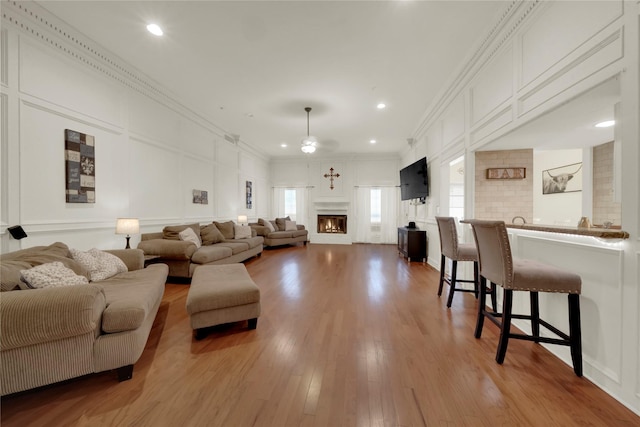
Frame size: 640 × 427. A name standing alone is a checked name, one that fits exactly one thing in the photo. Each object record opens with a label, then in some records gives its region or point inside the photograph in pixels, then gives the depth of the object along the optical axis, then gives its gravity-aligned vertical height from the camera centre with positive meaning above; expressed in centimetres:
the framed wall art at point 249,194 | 732 +46
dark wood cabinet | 532 -78
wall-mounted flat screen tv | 515 +65
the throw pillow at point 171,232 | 399 -39
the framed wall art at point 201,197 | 506 +26
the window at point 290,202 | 898 +25
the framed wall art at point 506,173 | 314 +47
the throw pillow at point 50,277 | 165 -49
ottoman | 207 -83
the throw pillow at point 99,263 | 236 -56
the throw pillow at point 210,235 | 478 -52
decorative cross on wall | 855 +119
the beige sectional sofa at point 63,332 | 129 -72
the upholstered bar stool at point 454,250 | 277 -48
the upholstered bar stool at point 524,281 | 163 -52
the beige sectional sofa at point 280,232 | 721 -71
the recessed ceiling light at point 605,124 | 235 +85
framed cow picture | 456 +59
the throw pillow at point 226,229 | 545 -46
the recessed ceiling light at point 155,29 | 260 +198
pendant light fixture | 475 +131
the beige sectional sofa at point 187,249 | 367 -68
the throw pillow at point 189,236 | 403 -47
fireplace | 863 -55
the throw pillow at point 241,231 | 571 -54
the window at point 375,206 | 846 +9
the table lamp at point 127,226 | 316 -23
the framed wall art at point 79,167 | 278 +51
